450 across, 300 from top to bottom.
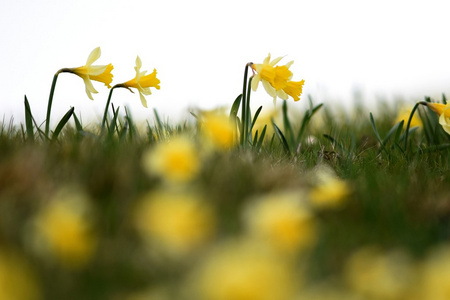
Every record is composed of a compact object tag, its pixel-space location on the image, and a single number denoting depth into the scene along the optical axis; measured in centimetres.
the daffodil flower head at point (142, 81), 270
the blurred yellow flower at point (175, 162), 244
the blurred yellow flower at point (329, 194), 249
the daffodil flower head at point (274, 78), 265
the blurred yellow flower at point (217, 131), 253
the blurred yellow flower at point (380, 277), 225
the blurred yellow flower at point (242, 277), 176
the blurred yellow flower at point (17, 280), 201
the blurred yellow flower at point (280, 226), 230
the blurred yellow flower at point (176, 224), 220
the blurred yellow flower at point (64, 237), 222
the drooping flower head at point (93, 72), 268
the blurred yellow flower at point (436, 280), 210
